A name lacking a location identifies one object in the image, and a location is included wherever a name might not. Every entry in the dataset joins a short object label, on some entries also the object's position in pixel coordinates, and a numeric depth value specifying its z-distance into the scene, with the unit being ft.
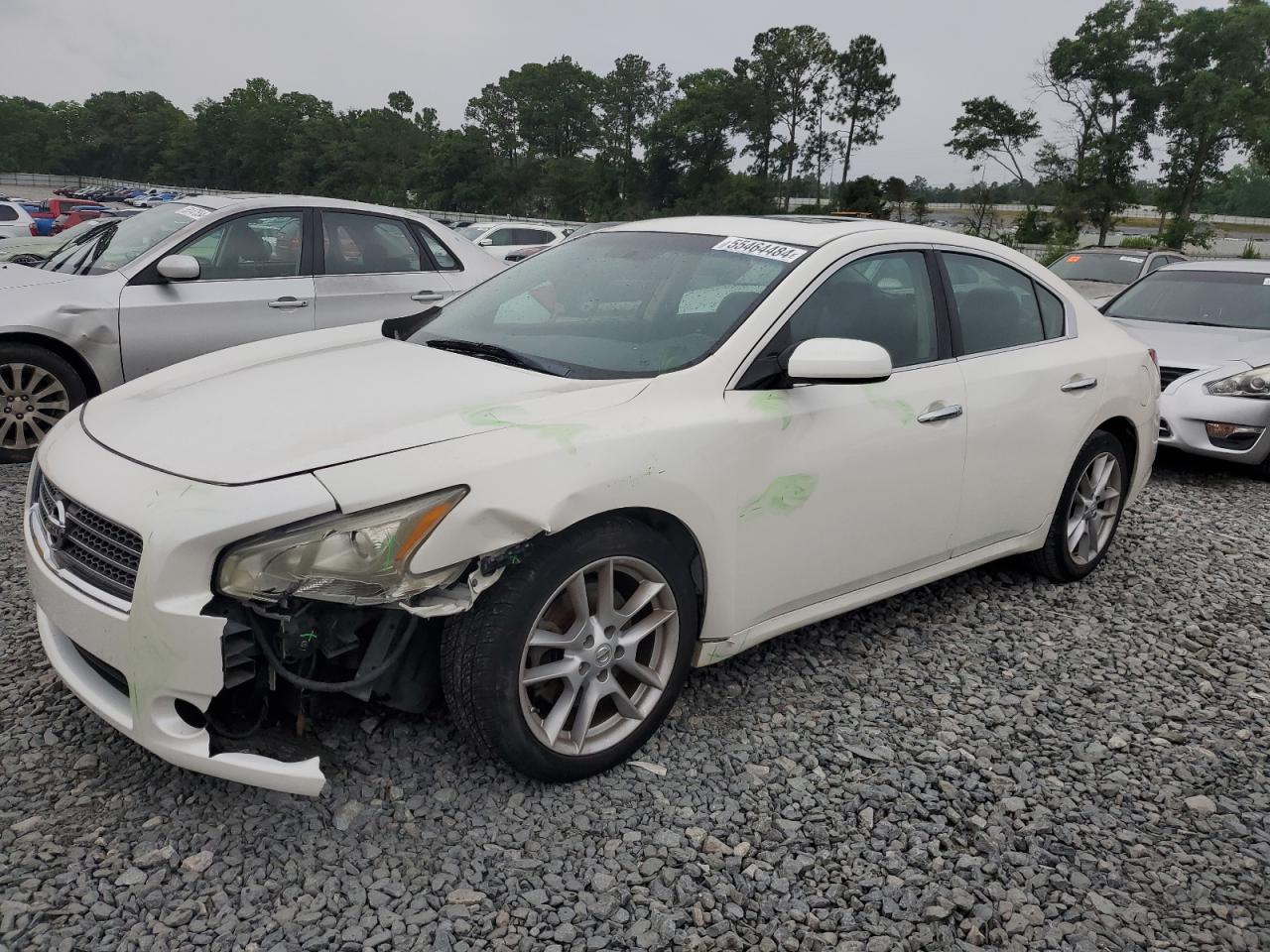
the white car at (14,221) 66.90
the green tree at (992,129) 159.33
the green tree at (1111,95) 144.77
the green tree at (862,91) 233.96
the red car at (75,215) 98.66
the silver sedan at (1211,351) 21.68
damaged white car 7.76
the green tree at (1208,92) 135.44
